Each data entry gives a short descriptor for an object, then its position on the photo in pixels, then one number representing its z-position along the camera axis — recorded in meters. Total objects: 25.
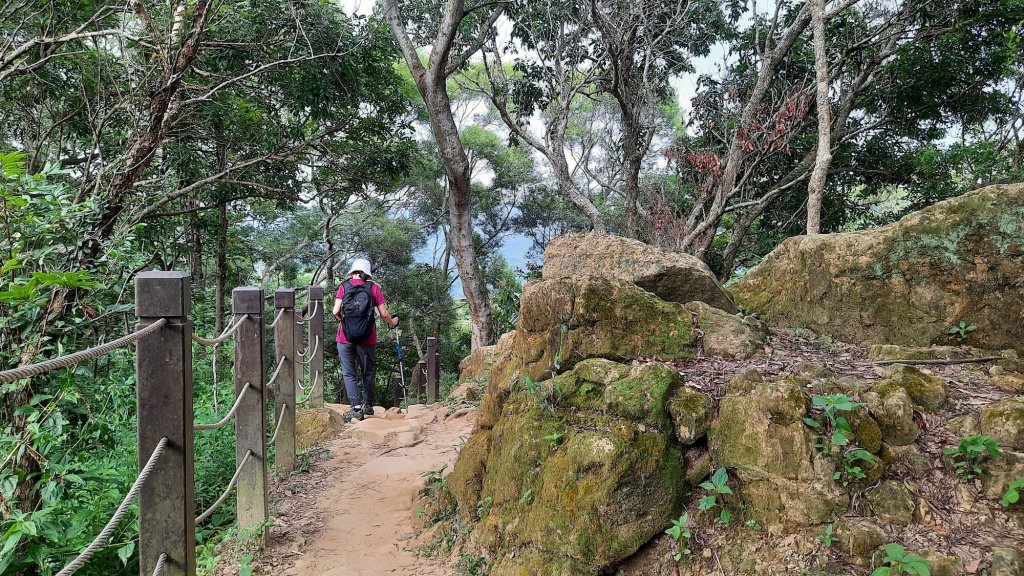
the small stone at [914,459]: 2.32
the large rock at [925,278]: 3.34
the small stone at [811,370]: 2.80
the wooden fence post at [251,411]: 3.31
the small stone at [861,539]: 2.13
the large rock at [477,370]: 7.32
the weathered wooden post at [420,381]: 11.40
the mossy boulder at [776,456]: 2.29
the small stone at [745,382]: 2.67
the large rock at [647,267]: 4.27
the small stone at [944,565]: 1.96
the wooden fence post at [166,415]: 2.00
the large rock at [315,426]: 5.50
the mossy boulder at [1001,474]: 2.15
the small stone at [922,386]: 2.61
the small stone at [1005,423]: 2.26
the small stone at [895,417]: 2.44
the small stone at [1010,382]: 2.71
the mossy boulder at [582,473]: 2.53
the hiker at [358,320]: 6.01
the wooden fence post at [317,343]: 6.45
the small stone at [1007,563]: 1.88
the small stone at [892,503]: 2.19
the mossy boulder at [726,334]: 3.41
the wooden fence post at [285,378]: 4.46
